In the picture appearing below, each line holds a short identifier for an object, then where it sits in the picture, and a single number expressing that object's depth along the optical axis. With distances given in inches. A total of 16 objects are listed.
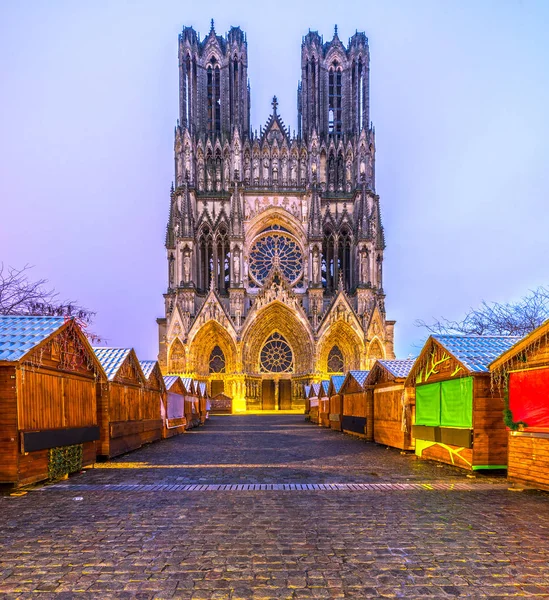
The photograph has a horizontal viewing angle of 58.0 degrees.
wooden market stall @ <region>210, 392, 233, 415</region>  1549.0
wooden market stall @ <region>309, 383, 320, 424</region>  1109.6
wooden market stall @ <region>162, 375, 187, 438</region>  753.9
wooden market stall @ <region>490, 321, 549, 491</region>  316.8
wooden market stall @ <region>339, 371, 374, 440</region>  657.0
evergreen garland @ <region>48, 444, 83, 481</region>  362.6
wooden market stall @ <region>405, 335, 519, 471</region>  380.5
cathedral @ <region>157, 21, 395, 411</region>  1626.5
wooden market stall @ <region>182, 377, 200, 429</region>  947.3
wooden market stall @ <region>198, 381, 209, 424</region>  1126.4
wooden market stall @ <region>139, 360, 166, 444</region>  631.8
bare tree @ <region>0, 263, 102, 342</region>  678.4
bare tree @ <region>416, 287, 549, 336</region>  960.3
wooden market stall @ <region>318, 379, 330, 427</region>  979.3
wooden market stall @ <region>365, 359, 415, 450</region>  527.8
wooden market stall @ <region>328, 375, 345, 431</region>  851.4
